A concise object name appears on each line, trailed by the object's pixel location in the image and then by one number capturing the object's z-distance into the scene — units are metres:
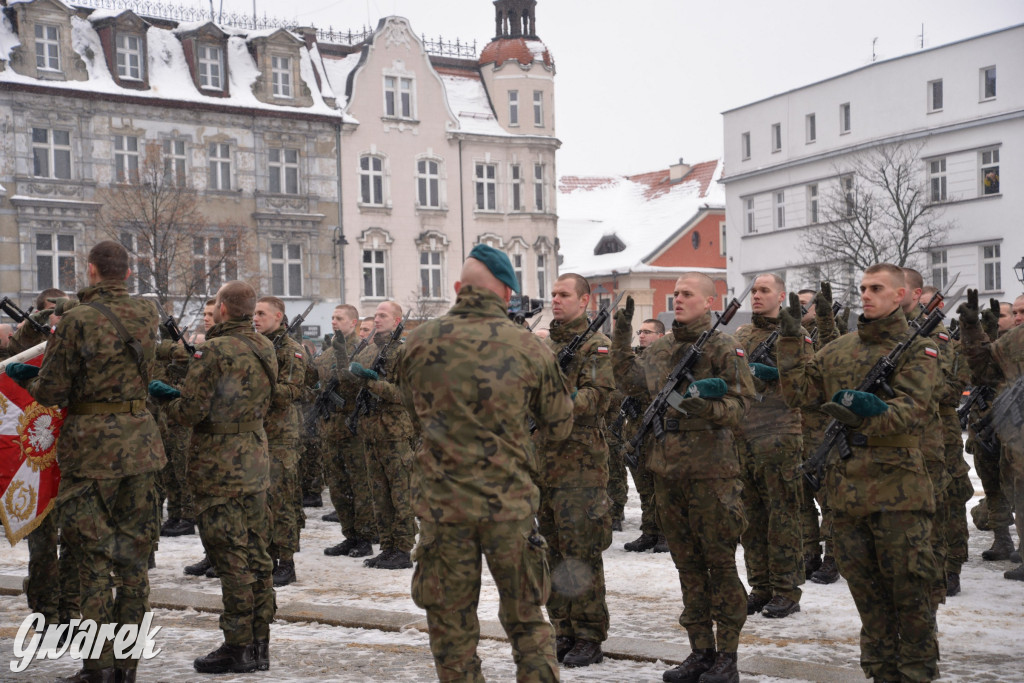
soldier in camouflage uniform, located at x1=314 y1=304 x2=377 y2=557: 10.84
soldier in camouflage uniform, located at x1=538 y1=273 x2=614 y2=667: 6.82
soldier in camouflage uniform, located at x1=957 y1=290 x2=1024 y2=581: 7.83
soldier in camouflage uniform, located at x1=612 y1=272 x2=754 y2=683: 6.38
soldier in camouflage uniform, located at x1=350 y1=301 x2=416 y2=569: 10.14
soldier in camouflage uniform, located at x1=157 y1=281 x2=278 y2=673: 6.76
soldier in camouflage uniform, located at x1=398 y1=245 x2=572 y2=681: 4.98
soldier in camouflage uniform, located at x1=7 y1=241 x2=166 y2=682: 6.42
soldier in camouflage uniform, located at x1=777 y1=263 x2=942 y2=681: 5.79
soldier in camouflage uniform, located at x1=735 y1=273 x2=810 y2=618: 8.02
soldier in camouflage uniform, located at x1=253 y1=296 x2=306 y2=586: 9.16
